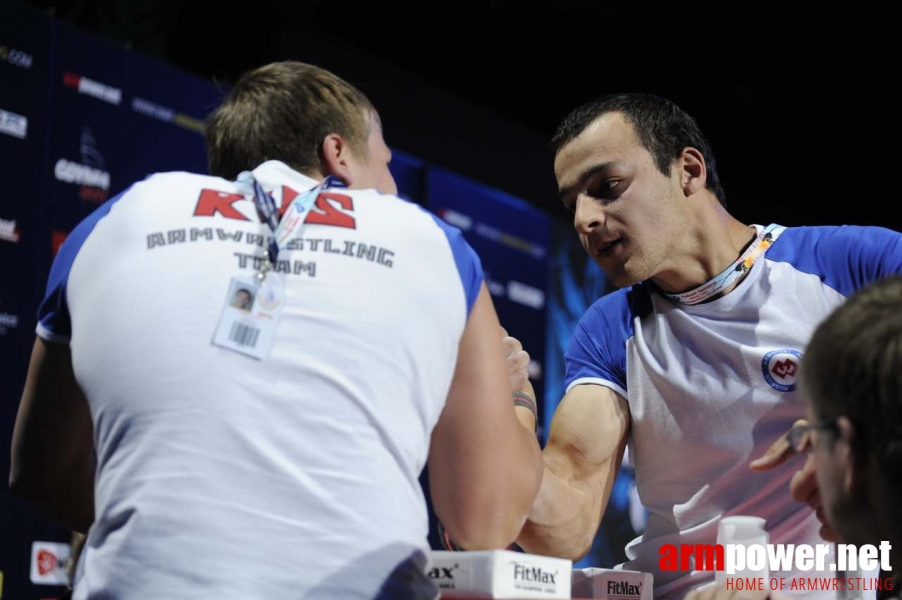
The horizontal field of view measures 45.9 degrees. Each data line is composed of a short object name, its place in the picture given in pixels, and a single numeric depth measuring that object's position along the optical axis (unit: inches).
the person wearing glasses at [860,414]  37.6
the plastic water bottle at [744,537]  50.9
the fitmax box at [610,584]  62.7
